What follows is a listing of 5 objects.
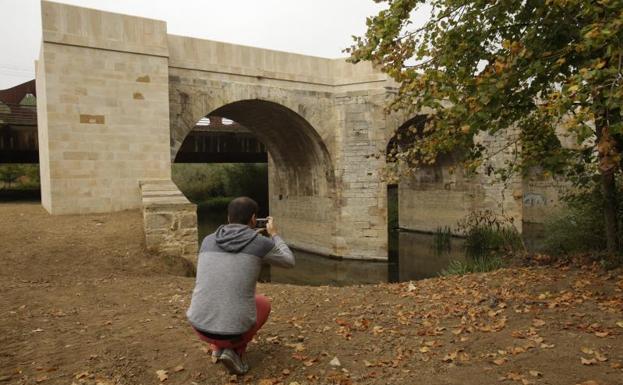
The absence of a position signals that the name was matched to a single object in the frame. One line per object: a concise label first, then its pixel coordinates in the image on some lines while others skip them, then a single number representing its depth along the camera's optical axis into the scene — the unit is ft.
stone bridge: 29.19
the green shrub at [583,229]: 20.59
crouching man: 9.11
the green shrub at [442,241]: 54.70
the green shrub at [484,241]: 41.89
